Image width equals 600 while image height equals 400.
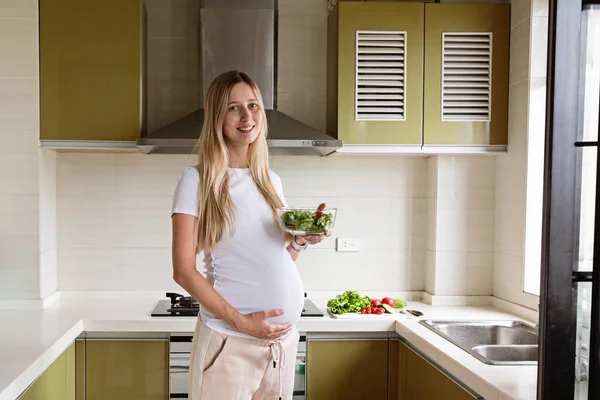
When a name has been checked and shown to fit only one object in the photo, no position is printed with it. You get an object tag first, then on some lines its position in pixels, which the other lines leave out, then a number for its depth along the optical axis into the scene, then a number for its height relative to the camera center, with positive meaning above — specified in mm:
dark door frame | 1598 -111
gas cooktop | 2922 -621
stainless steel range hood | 3092 +610
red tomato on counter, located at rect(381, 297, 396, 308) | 3172 -606
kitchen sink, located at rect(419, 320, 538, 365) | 2562 -675
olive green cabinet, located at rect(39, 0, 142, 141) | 3016 +475
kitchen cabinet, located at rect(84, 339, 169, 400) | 2846 -854
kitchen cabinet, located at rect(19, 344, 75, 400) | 2189 -772
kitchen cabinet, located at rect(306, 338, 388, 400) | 2918 -857
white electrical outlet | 3492 -364
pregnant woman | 1920 -262
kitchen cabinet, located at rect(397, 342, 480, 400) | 2283 -784
